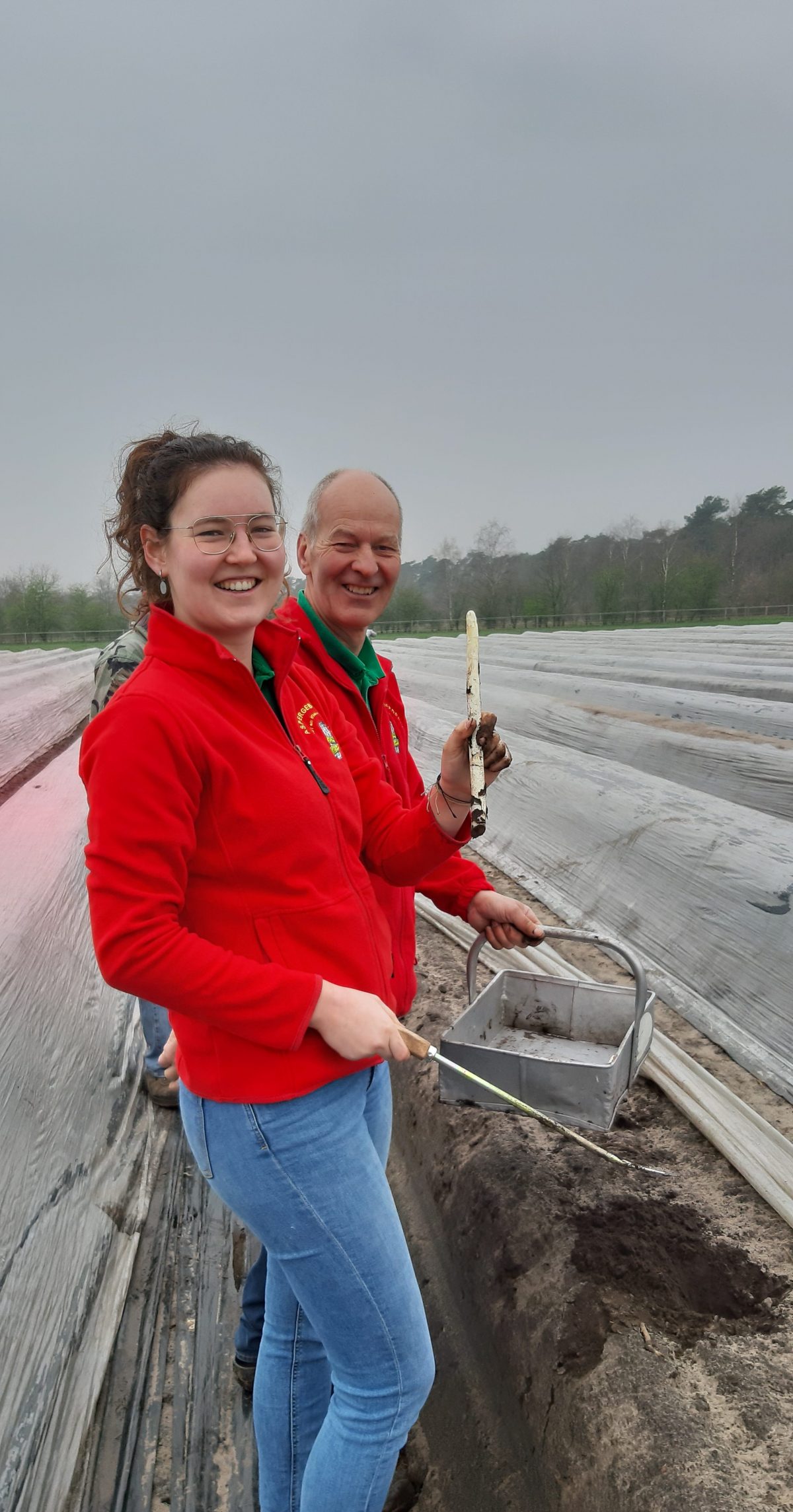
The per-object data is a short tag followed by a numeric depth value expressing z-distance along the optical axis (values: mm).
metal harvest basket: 1654
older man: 1818
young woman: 1046
